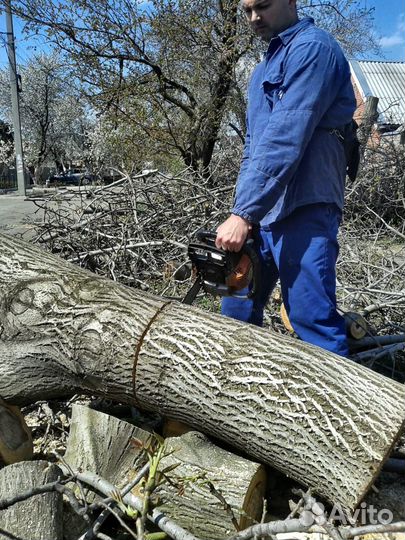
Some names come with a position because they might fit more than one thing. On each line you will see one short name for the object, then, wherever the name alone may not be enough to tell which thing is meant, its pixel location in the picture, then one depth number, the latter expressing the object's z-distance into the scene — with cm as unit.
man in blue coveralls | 237
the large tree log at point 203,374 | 195
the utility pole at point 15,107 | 1511
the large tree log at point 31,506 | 187
